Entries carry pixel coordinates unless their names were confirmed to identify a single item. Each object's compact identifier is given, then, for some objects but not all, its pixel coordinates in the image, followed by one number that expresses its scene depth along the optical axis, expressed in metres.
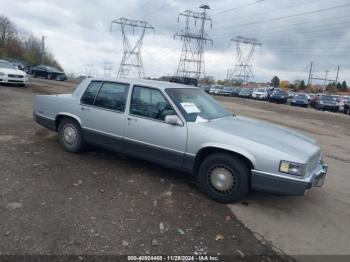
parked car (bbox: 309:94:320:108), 37.04
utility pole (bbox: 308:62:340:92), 88.03
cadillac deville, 4.34
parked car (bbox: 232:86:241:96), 49.53
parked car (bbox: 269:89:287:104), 38.72
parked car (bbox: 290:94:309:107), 35.94
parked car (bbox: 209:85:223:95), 49.78
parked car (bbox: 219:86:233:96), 49.50
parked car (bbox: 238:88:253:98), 46.57
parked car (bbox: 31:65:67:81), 37.56
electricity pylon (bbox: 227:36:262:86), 67.40
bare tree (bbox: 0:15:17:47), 84.62
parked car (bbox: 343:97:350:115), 29.98
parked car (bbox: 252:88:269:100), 43.22
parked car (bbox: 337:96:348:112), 32.03
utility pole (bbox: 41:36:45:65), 92.94
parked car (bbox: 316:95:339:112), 32.59
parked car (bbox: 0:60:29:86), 19.22
